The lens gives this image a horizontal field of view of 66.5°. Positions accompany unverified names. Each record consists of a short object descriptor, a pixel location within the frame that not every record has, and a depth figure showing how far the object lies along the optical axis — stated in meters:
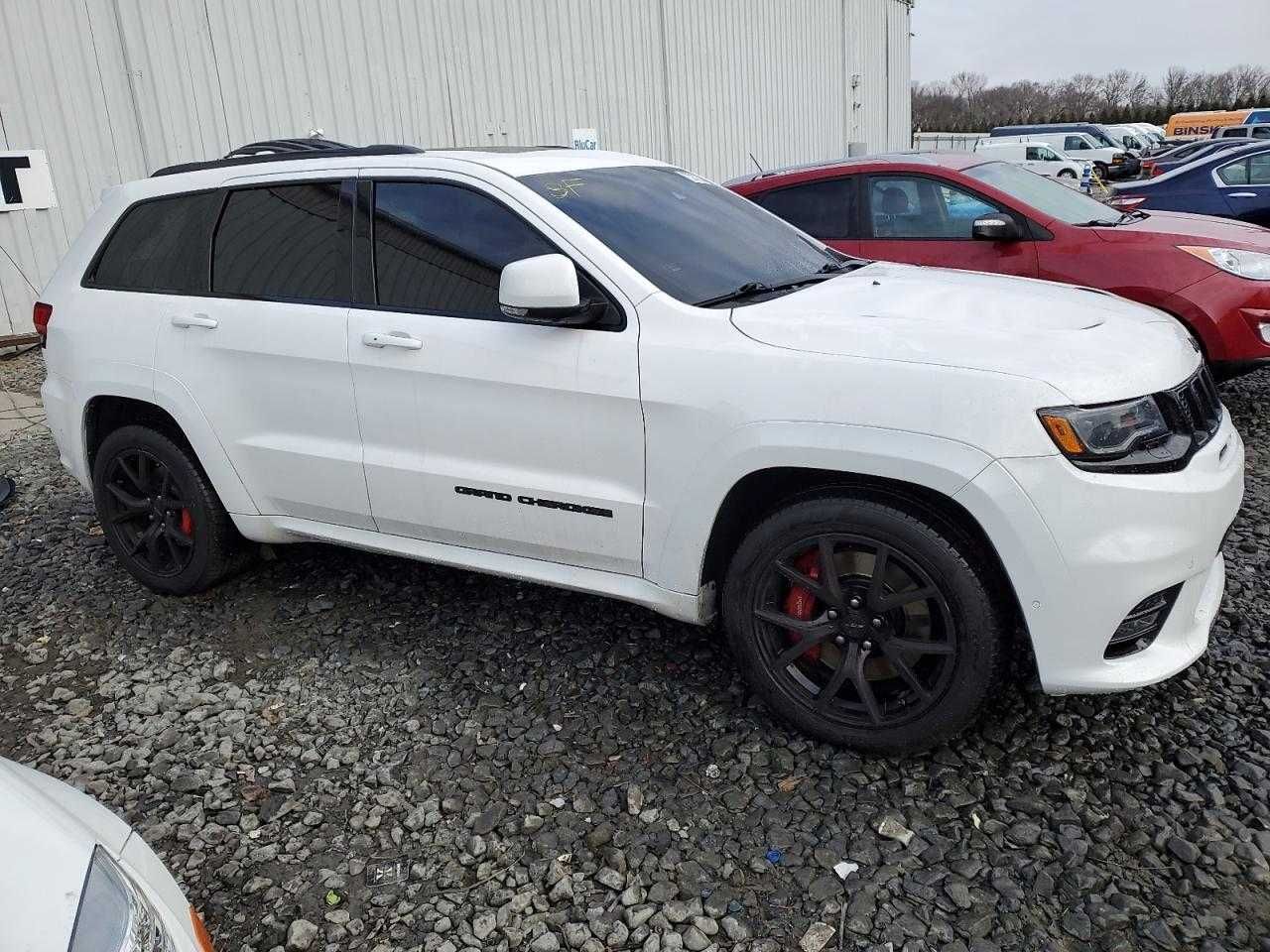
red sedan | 5.36
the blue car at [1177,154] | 21.39
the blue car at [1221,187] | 10.47
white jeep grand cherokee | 2.50
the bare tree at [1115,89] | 77.88
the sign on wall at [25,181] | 8.54
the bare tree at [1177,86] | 81.27
